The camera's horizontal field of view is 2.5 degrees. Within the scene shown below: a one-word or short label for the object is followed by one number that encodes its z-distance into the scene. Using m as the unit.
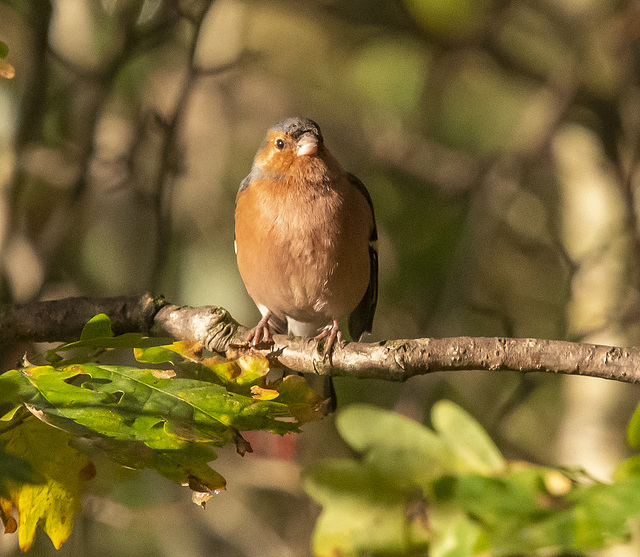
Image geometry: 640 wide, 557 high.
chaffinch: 5.56
